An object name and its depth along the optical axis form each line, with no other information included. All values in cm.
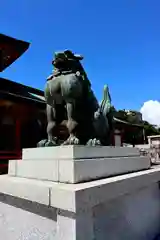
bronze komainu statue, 184
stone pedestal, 124
